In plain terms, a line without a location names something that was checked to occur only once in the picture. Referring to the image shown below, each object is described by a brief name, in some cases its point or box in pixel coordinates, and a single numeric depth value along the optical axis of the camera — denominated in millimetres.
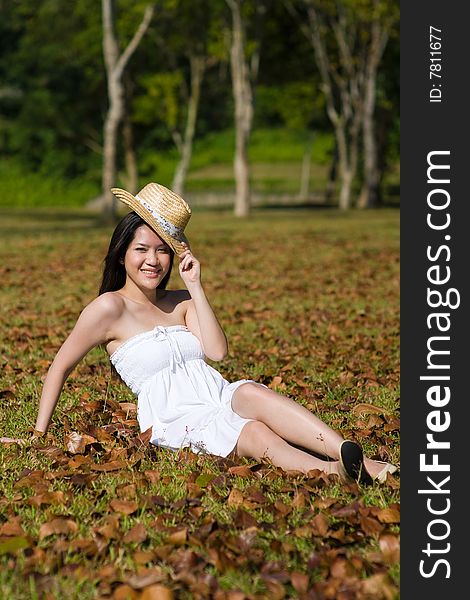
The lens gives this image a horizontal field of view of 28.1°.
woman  5102
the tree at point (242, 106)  32219
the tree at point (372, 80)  35438
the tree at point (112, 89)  25453
